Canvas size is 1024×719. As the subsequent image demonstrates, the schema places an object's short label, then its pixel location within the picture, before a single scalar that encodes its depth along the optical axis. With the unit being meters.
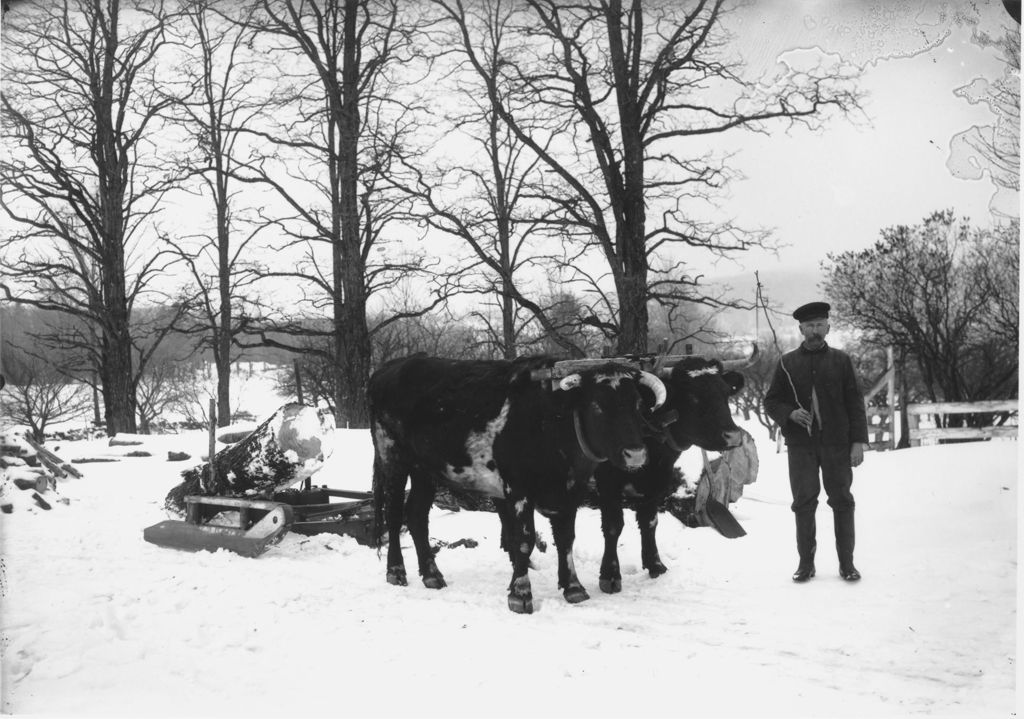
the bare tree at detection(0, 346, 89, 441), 17.17
